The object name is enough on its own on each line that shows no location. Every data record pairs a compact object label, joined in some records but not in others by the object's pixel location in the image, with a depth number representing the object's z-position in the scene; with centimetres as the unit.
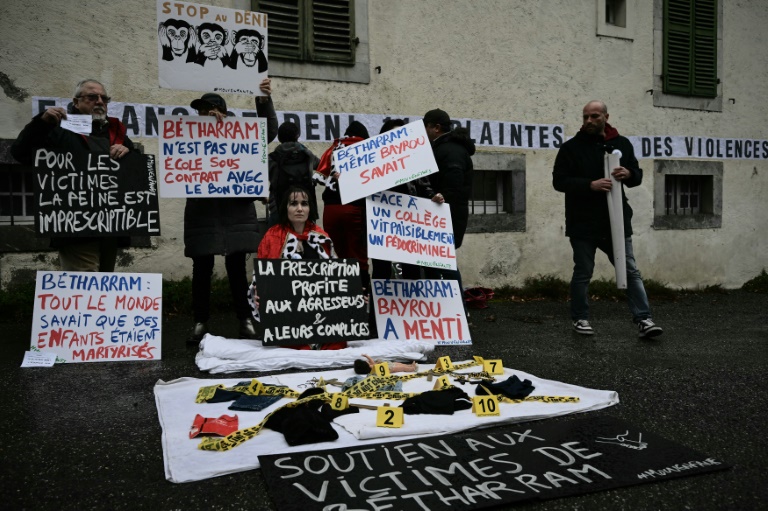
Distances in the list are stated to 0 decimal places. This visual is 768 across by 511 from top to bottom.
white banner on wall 770
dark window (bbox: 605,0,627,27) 1068
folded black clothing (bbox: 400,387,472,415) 349
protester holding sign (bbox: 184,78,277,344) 564
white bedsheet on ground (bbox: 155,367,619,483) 283
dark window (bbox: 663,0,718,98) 1105
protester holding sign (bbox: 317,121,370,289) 638
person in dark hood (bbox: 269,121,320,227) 669
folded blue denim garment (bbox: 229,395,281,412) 359
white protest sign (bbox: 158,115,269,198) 556
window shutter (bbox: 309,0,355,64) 862
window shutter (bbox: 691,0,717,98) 1128
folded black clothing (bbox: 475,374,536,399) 379
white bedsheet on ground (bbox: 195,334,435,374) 478
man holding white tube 612
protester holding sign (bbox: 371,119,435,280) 624
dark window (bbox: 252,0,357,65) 838
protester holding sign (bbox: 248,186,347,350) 550
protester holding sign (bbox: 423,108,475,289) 636
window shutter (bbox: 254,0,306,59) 834
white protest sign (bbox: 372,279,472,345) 572
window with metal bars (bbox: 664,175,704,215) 1155
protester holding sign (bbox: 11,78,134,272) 517
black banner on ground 244
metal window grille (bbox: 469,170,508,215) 995
